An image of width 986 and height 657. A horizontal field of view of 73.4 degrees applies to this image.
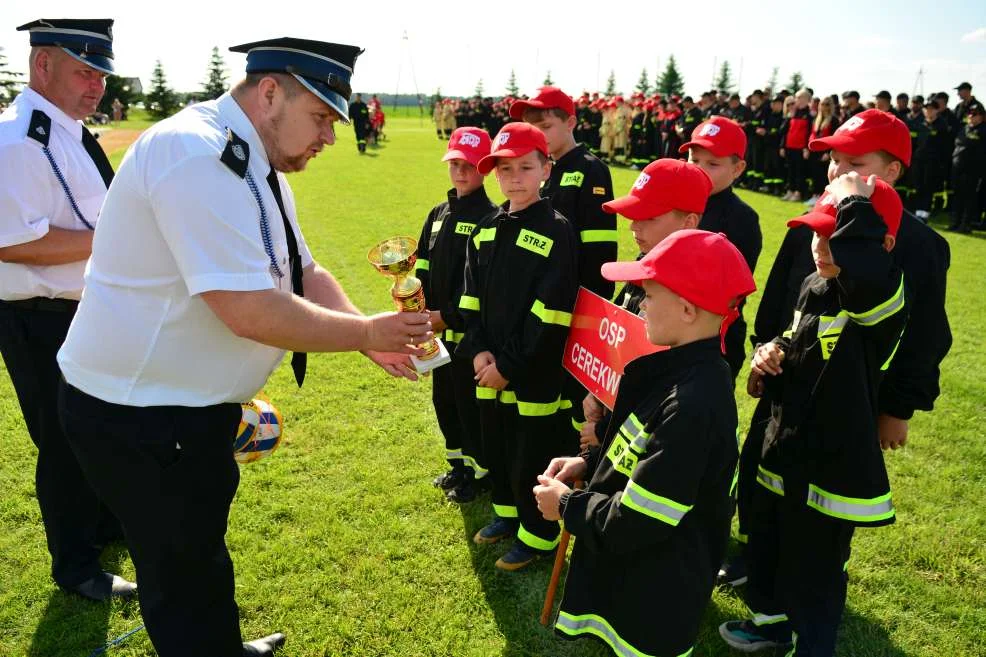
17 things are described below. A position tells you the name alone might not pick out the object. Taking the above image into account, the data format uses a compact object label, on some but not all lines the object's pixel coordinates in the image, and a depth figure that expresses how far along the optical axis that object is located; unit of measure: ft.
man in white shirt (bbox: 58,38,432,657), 6.75
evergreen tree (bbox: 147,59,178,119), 215.31
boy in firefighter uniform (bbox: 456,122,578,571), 11.62
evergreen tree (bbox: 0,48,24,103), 133.69
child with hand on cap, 7.99
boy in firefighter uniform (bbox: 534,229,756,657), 6.93
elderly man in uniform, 10.30
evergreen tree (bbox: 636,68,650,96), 295.48
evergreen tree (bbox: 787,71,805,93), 263.02
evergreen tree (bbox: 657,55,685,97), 246.62
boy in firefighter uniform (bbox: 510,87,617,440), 14.73
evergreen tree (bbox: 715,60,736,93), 273.75
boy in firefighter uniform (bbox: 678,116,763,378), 12.73
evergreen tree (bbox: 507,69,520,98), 293.86
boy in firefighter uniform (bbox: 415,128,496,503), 13.94
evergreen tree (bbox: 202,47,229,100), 251.19
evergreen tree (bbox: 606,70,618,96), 261.65
